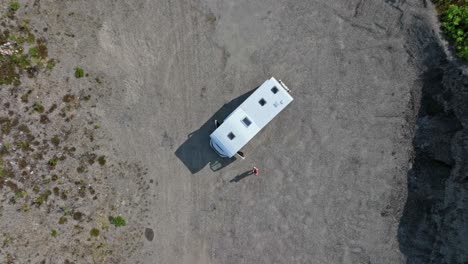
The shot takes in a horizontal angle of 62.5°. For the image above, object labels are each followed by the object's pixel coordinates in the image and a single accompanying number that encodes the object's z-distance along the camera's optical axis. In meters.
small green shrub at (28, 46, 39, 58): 18.50
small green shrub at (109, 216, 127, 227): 18.56
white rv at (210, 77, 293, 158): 17.38
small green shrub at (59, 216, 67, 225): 18.58
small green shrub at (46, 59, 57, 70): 18.61
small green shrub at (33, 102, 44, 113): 18.55
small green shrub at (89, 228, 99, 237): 18.61
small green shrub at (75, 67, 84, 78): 18.56
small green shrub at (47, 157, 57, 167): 18.62
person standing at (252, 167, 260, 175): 18.39
